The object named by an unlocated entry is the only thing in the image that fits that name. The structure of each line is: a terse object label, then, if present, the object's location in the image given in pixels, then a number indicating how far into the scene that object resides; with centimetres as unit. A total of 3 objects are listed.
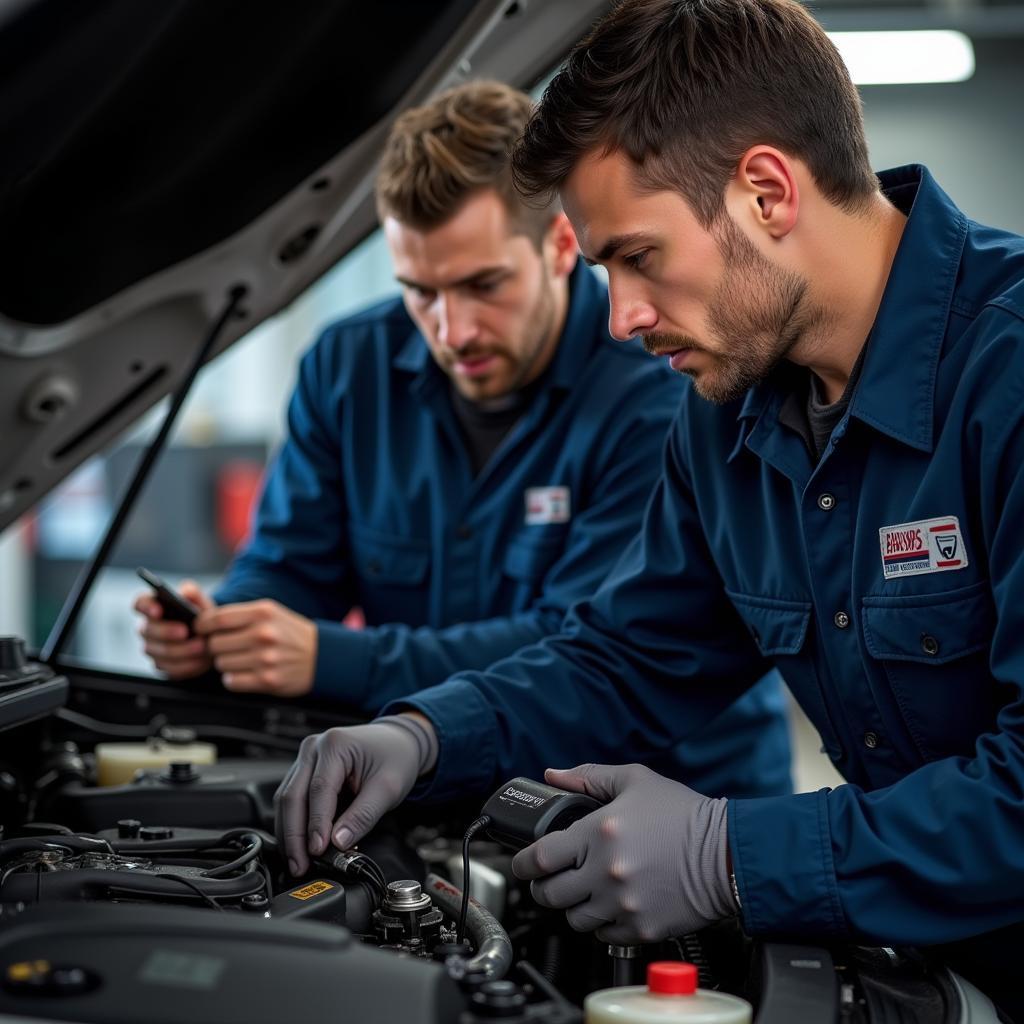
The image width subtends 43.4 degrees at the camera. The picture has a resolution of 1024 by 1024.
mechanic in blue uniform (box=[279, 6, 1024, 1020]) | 95
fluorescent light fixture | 488
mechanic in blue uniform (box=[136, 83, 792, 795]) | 164
